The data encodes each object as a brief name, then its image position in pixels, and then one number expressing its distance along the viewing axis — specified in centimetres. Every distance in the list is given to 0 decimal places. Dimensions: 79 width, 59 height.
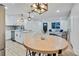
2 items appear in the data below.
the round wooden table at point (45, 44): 69
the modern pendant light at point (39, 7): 70
